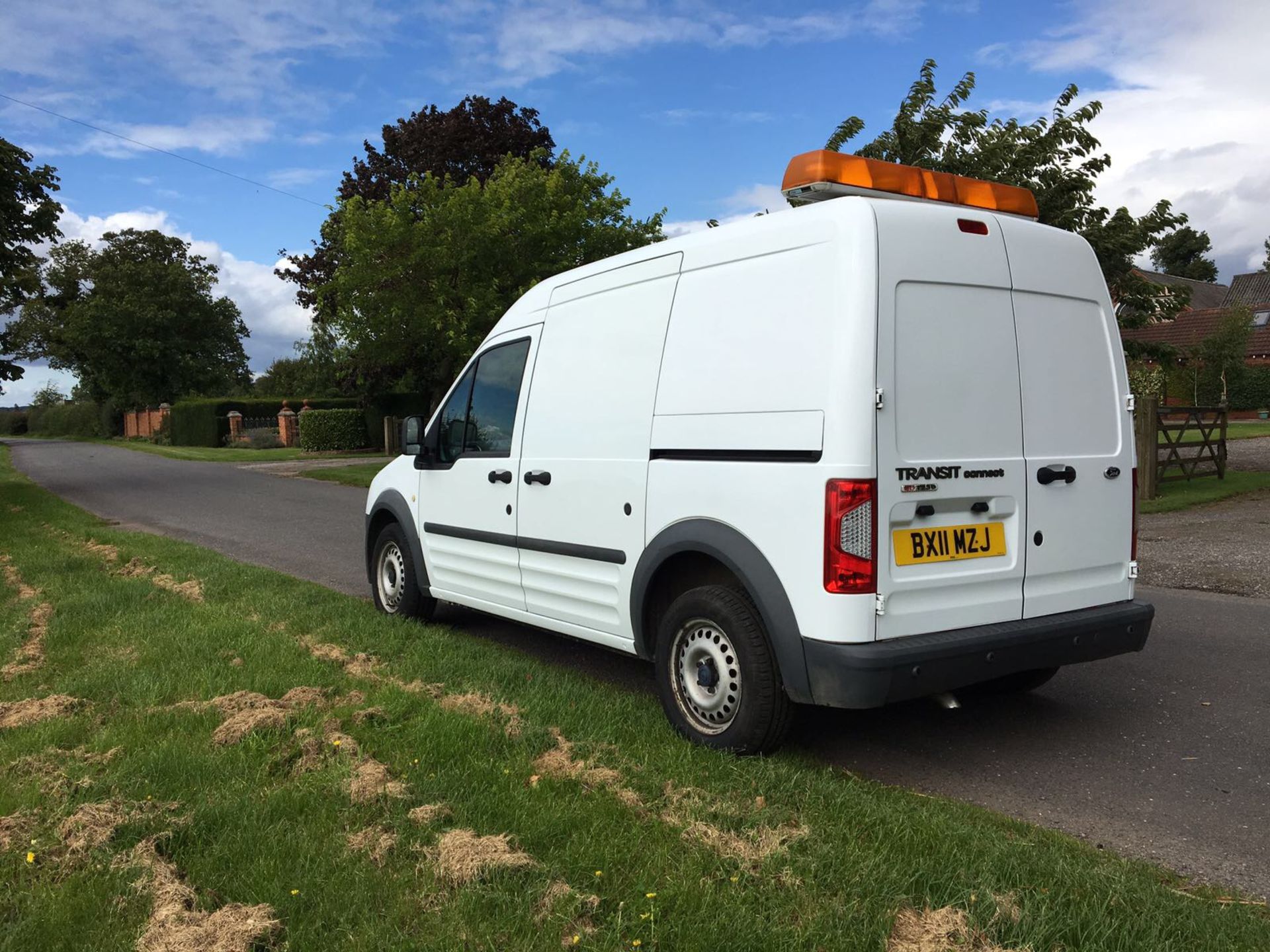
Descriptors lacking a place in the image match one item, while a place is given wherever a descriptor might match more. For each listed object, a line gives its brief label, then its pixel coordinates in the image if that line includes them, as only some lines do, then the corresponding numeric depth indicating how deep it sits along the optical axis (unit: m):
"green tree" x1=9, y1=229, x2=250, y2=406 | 60.16
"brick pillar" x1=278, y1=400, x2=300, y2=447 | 41.59
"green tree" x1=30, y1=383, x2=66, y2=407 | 95.69
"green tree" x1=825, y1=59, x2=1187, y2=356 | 14.52
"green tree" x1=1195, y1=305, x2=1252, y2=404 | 37.16
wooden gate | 13.89
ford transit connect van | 3.72
